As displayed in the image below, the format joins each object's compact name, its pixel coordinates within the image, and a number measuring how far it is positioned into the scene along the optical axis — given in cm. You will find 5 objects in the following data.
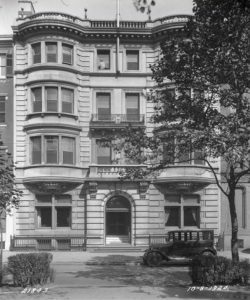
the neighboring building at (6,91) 3166
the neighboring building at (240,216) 3084
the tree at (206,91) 1399
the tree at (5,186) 1702
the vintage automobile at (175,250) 2342
